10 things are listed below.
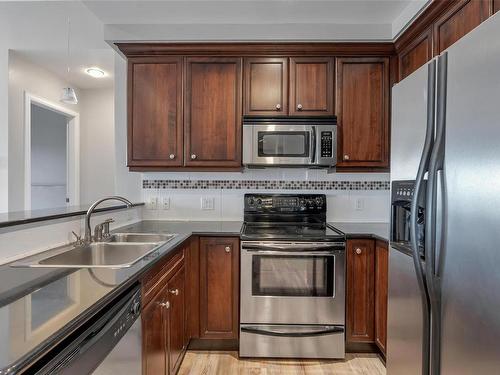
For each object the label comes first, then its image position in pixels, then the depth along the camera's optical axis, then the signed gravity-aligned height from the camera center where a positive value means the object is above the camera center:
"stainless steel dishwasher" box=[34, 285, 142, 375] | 0.79 -0.47
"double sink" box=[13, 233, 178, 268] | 1.60 -0.37
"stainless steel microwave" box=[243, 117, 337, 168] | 2.51 +0.33
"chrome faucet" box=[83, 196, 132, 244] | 1.74 -0.22
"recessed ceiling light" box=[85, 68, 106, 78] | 3.44 +1.19
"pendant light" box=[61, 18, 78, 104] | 2.80 +0.74
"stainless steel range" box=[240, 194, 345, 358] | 2.20 -0.75
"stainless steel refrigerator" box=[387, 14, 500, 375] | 0.94 -0.08
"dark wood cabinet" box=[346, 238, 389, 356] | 2.26 -0.74
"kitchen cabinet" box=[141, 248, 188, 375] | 1.42 -0.68
